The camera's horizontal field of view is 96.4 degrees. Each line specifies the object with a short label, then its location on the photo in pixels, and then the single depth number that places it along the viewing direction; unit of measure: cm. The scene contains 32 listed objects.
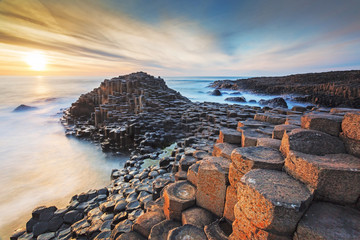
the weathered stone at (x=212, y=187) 206
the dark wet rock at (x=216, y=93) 2695
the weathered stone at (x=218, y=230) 172
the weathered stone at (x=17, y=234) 349
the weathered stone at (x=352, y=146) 150
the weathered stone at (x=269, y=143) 207
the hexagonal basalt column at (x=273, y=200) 115
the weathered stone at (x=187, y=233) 173
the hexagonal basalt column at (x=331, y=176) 123
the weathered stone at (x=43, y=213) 376
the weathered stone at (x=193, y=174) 248
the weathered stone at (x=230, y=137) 298
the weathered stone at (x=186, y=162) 328
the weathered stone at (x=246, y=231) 125
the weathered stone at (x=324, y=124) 170
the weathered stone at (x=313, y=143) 159
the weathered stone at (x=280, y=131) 237
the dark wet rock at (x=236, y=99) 1883
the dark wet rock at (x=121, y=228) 257
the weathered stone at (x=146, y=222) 215
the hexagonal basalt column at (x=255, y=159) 161
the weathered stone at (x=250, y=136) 252
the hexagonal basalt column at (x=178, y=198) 214
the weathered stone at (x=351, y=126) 147
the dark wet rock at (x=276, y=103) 1460
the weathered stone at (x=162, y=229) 191
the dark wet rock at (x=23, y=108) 1888
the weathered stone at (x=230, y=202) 193
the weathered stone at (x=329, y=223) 108
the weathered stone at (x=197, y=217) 197
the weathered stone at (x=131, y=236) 212
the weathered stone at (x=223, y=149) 254
